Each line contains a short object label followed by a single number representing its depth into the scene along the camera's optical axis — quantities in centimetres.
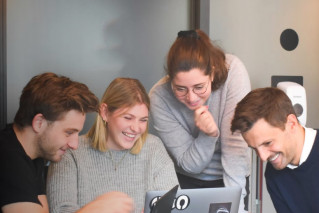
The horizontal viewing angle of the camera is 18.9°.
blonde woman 351
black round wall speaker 457
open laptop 304
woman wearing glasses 354
